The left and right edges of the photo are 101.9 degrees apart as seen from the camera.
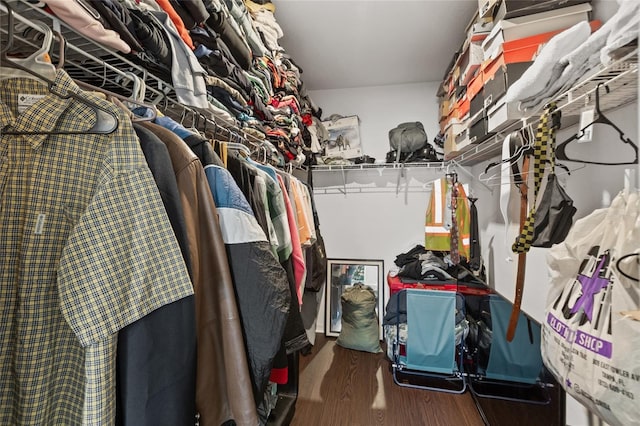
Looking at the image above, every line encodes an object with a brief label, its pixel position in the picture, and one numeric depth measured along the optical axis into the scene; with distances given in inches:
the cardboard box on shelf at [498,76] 45.7
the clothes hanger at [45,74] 19.4
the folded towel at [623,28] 22.7
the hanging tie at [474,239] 74.0
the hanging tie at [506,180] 44.0
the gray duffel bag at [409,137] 96.9
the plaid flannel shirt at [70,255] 17.1
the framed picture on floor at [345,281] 107.7
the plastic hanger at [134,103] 25.3
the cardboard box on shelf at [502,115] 43.9
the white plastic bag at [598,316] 19.8
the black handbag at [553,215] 31.6
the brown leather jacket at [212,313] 23.7
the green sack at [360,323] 94.4
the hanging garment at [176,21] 33.8
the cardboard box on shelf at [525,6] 42.0
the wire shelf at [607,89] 25.4
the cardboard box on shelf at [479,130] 56.2
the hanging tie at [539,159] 33.5
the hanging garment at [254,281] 25.1
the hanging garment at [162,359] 18.0
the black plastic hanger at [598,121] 27.7
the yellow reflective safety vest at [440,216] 84.9
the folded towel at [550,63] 31.9
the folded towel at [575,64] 27.9
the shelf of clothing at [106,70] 23.3
